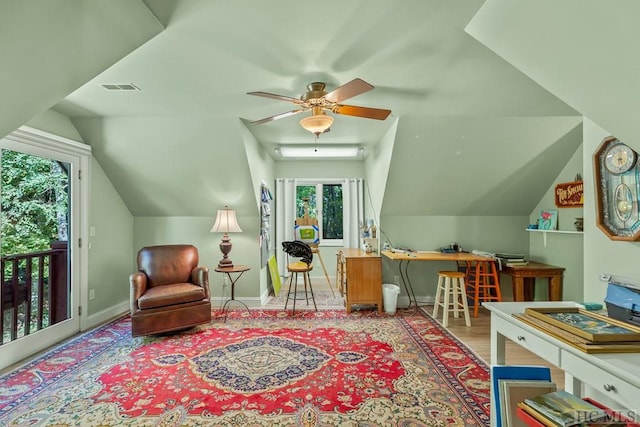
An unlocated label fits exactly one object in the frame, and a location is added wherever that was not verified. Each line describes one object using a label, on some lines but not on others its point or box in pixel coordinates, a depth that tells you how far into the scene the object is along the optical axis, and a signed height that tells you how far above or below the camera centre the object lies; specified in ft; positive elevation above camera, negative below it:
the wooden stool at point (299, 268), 13.50 -2.41
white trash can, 13.24 -3.66
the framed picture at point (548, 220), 12.93 -0.18
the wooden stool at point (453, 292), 11.76 -3.05
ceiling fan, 7.74 +2.90
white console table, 3.43 -1.88
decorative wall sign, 11.73 +0.85
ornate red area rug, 6.43 -4.25
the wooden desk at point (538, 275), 12.40 -2.45
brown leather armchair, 10.53 -2.85
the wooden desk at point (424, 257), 12.49 -1.76
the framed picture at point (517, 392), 4.01 -2.34
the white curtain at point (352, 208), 19.26 +0.40
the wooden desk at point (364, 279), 13.25 -2.81
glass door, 9.14 -1.23
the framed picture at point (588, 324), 3.89 -1.54
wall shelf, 11.82 -0.66
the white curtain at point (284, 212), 19.36 +0.12
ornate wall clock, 5.49 +0.52
